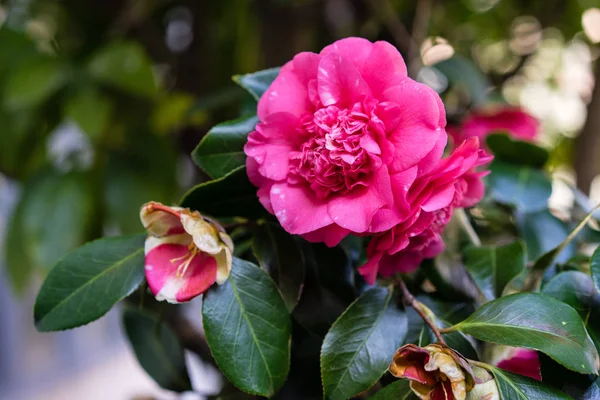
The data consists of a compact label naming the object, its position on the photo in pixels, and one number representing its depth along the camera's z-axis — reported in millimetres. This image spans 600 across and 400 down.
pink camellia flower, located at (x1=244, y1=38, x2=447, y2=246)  302
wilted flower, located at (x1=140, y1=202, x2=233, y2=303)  314
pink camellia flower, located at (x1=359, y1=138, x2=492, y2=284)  303
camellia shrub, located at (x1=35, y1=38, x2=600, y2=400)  297
